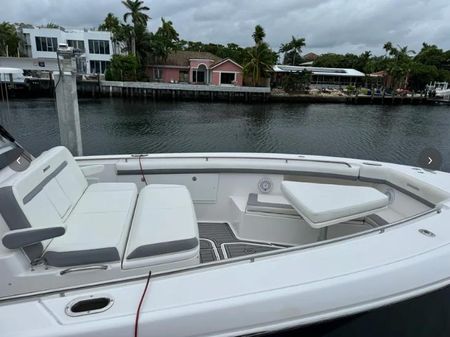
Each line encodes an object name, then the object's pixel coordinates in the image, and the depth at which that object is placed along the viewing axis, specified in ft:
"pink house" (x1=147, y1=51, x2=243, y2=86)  124.16
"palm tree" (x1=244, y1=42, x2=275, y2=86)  119.44
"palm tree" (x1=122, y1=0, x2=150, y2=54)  123.65
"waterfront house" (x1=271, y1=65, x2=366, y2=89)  166.71
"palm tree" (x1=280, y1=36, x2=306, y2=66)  176.86
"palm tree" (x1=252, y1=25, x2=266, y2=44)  120.37
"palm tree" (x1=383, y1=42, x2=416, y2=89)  152.76
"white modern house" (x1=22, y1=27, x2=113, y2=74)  124.36
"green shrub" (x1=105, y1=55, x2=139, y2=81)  113.39
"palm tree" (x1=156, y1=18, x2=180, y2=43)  148.77
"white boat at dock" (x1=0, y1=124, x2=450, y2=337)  3.76
